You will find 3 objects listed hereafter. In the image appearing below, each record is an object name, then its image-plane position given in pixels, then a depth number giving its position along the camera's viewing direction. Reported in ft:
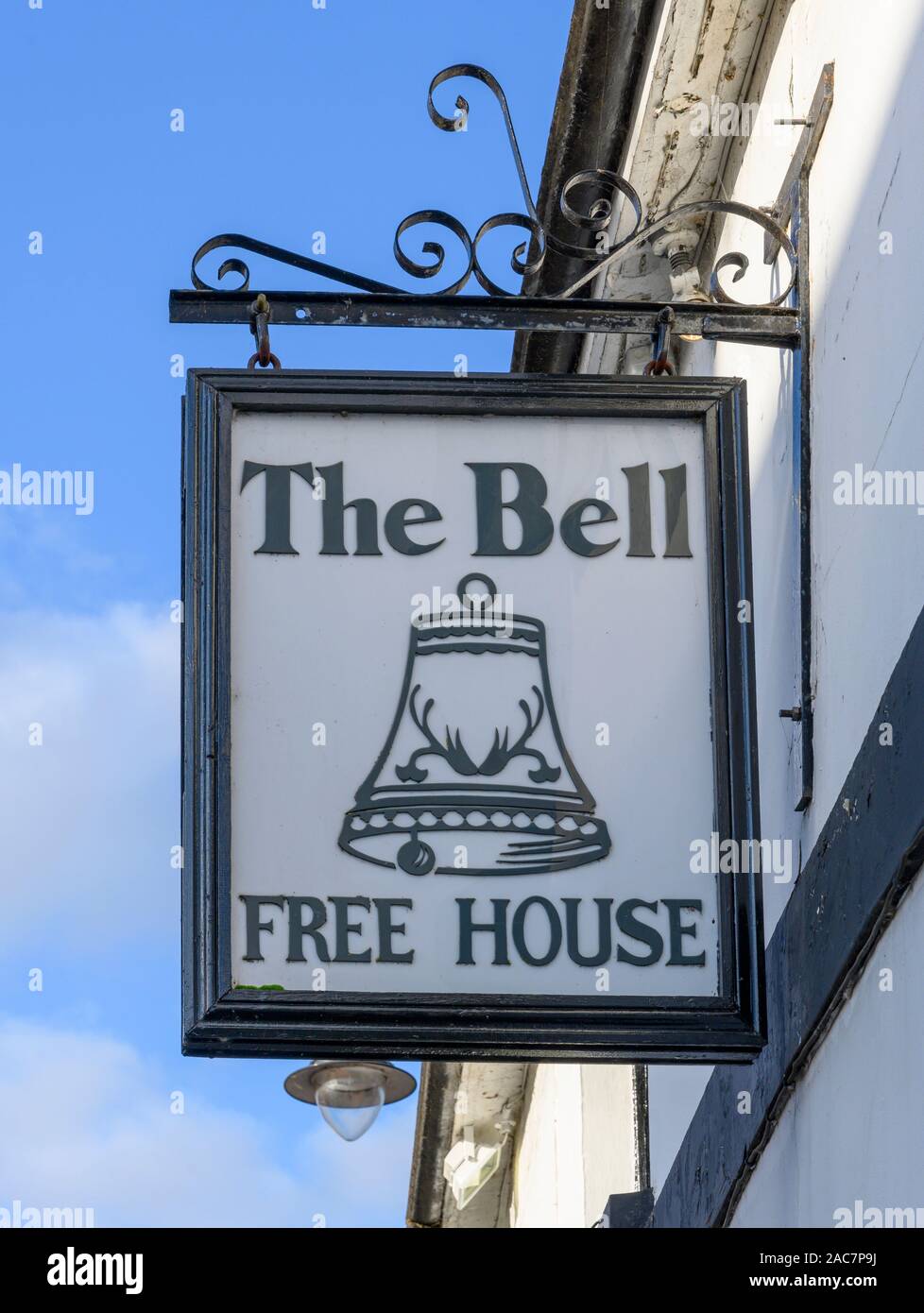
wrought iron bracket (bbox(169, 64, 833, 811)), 29.53
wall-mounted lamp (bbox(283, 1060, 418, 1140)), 27.71
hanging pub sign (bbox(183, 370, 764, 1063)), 25.04
